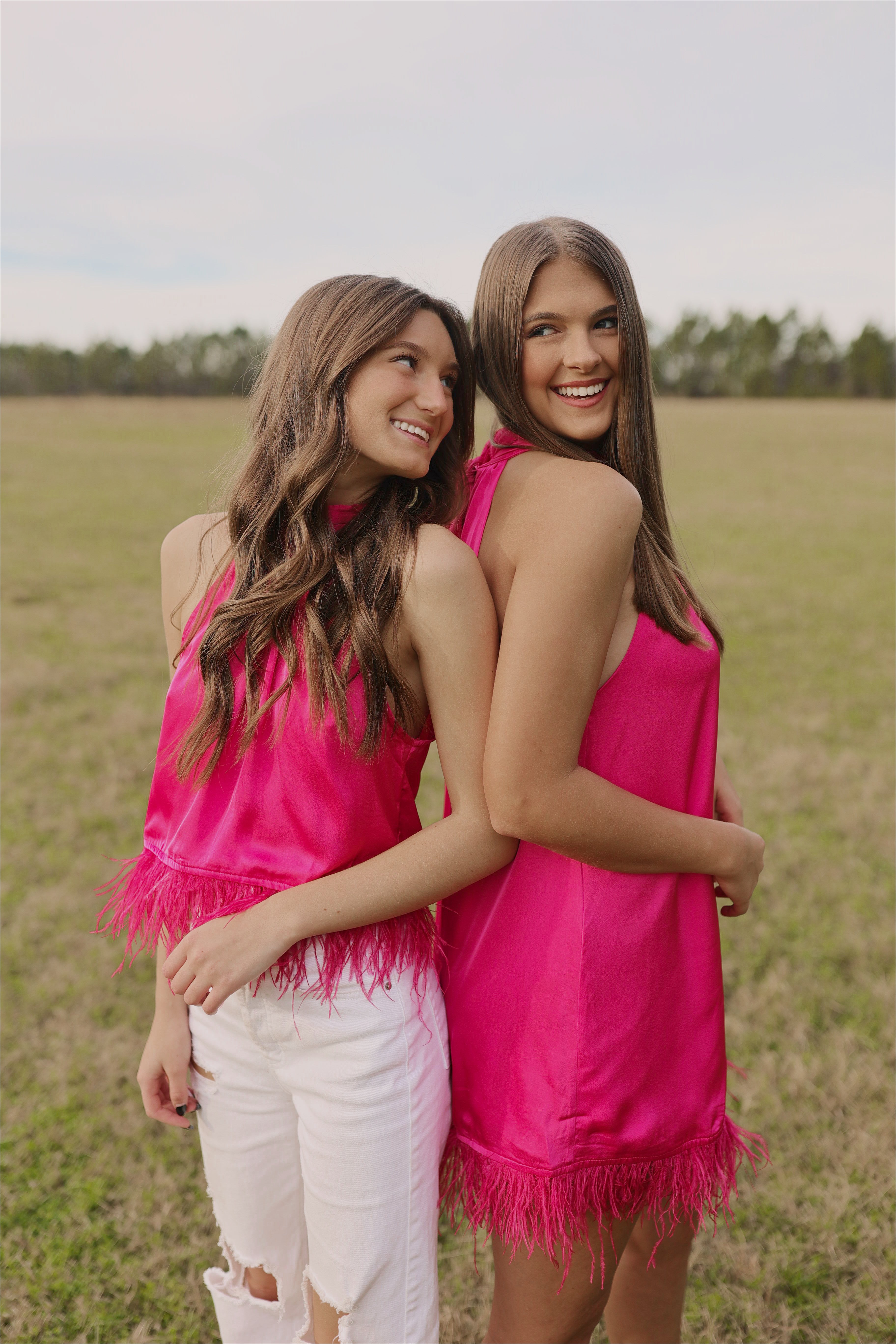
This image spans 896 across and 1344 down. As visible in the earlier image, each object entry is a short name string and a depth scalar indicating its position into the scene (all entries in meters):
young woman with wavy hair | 1.42
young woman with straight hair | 1.43
